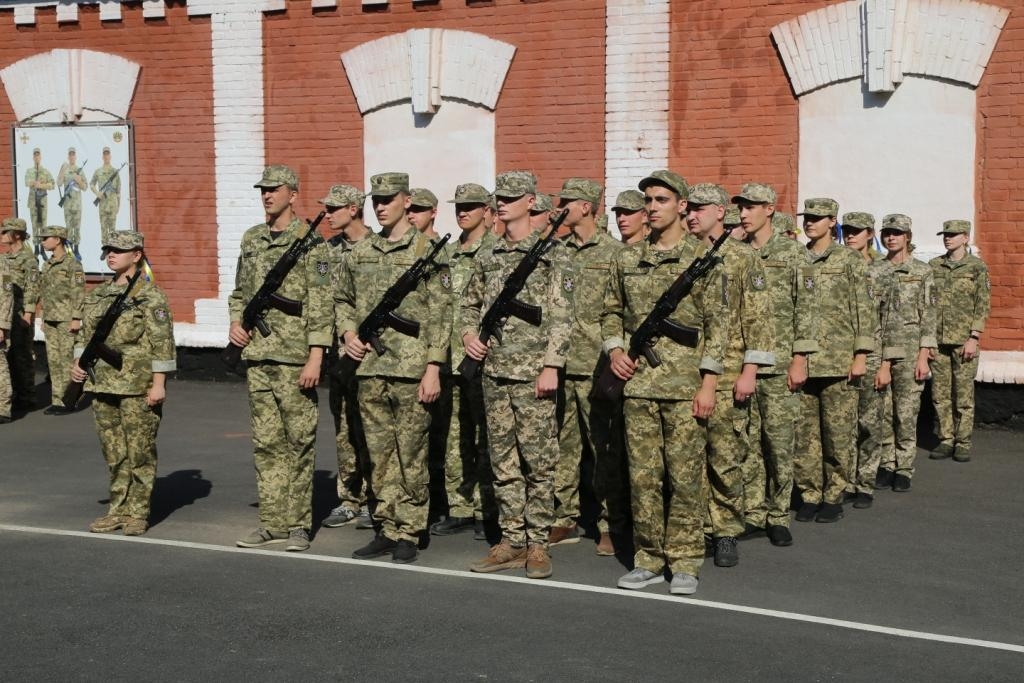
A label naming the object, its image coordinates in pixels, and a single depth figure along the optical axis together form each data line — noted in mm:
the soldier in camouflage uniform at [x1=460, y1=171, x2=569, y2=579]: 8266
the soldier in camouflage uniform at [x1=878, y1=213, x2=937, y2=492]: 11758
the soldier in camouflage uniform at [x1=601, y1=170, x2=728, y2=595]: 7781
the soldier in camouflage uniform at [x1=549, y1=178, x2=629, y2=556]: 9133
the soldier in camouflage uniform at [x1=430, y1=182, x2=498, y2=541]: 9547
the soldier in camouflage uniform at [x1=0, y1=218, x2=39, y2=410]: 16062
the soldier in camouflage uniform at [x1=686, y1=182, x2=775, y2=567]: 8125
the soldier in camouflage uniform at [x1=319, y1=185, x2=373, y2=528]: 9852
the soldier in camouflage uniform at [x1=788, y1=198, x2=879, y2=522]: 10000
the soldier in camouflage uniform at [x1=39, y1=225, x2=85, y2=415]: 16047
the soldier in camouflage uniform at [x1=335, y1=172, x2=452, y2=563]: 8633
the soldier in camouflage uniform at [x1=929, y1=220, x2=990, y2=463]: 13102
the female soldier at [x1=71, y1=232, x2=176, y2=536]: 9414
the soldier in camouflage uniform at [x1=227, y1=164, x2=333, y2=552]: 9008
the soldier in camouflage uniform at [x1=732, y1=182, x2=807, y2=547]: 9461
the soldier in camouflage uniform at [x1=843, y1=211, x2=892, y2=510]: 10742
